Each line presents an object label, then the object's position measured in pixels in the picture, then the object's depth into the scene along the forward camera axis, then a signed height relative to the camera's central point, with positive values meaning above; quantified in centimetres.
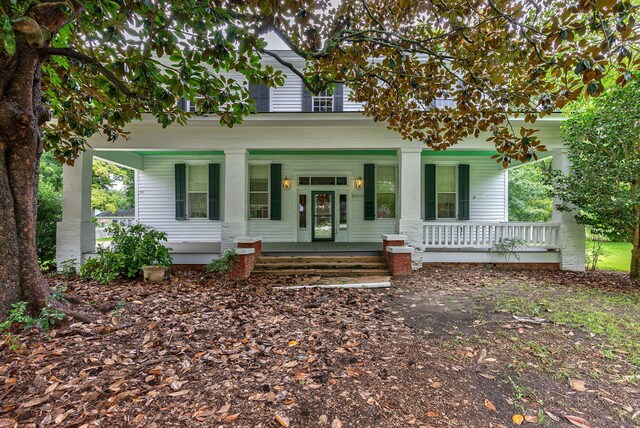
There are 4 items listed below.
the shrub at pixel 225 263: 614 -109
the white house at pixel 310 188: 710 +79
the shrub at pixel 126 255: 591 -92
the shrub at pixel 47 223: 696 -29
